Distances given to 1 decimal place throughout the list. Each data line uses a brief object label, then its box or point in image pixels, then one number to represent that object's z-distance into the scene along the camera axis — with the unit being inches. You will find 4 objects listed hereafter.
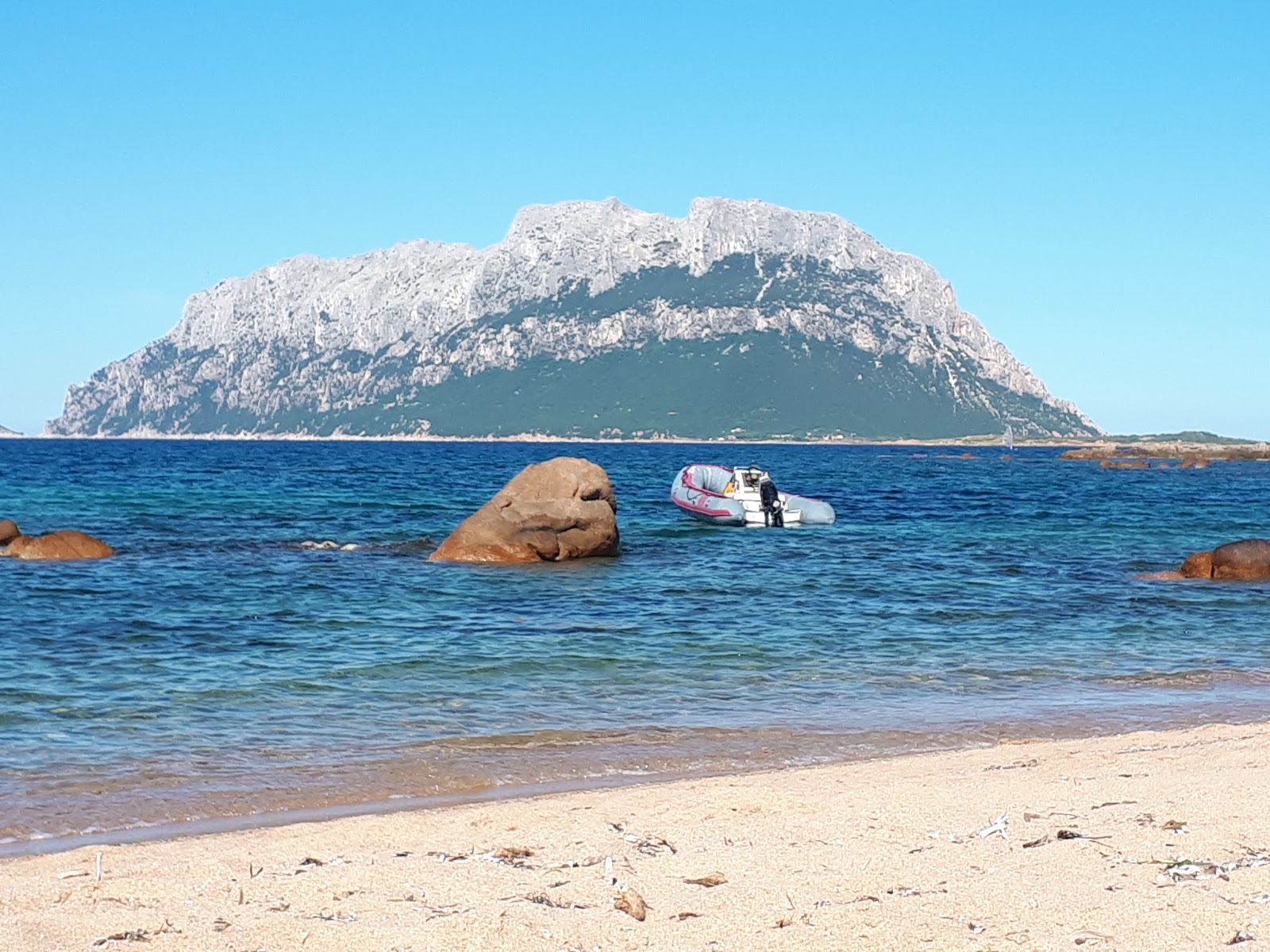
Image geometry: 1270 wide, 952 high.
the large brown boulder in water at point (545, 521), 1238.3
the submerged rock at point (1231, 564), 1115.9
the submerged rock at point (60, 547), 1160.8
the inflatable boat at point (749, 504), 1825.8
